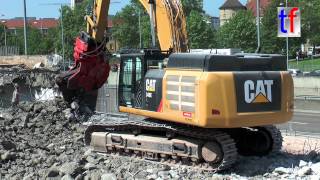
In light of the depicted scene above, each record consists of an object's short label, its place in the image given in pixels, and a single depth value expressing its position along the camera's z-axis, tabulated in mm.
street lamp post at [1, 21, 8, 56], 113212
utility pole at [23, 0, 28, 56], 43988
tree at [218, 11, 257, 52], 74875
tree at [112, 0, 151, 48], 93188
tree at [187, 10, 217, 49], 82875
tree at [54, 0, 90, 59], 94700
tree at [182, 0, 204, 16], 111625
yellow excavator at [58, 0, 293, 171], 11406
